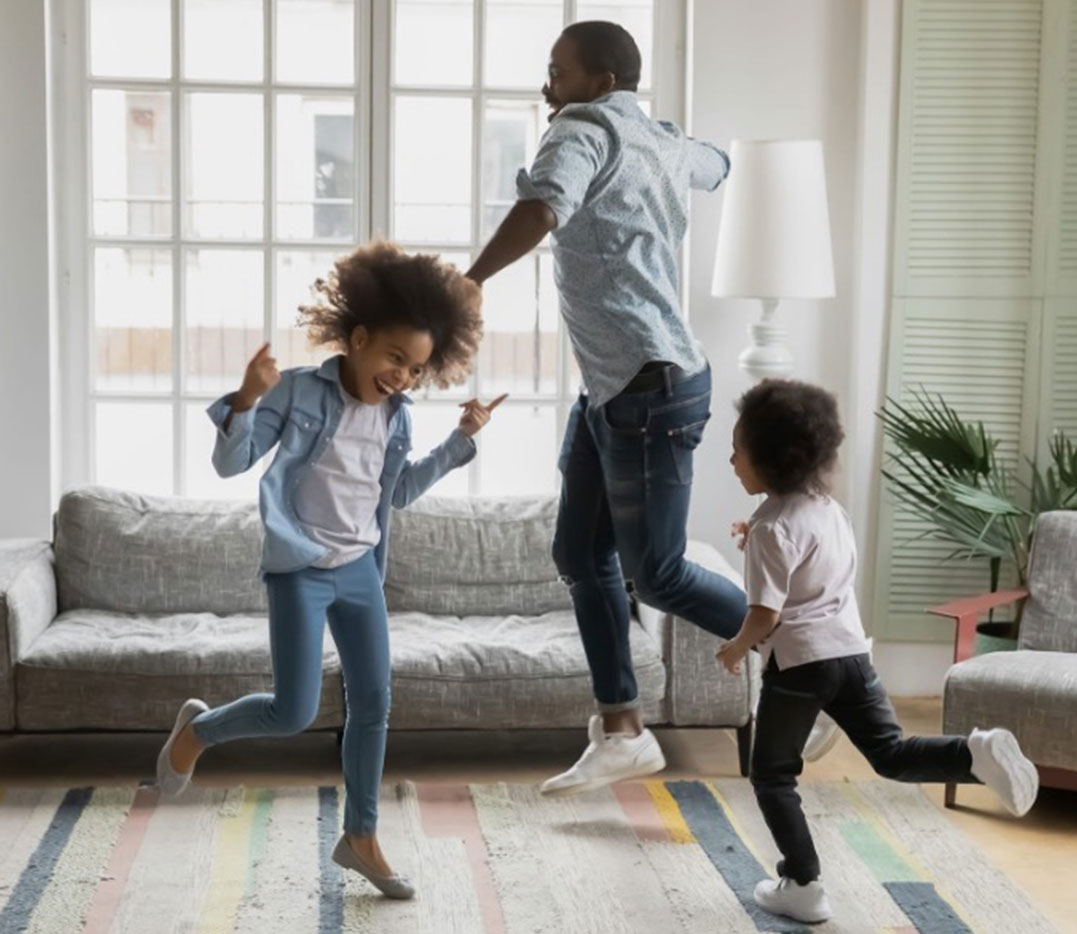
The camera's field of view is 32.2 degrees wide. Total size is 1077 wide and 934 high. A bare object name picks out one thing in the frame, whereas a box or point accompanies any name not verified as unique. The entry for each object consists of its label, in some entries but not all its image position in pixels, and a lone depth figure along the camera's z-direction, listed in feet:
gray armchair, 13.16
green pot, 15.94
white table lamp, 15.49
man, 11.17
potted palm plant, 16.16
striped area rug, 11.12
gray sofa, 13.85
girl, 10.50
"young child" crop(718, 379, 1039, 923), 10.68
